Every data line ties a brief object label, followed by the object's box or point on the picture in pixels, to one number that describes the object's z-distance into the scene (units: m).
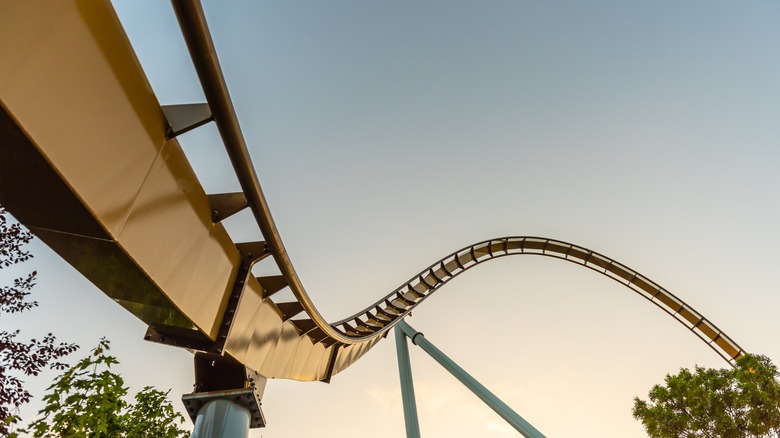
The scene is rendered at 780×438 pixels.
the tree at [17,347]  7.12
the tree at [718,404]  10.95
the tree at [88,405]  5.73
